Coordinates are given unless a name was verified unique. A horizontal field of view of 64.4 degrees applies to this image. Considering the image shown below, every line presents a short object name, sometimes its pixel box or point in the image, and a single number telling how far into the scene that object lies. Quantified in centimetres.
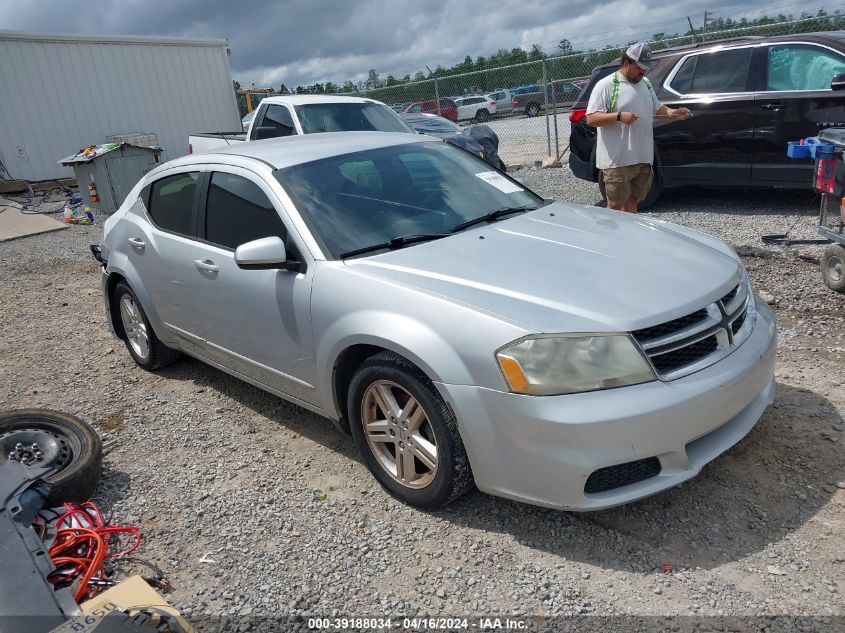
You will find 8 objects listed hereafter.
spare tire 321
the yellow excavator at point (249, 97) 2412
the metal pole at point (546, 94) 1328
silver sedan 245
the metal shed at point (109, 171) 1252
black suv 691
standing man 543
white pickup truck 893
